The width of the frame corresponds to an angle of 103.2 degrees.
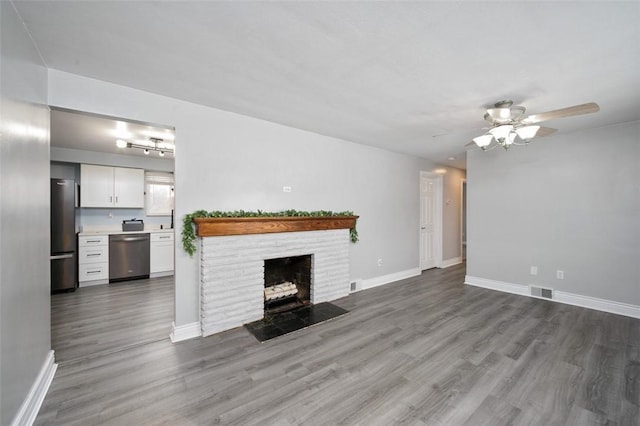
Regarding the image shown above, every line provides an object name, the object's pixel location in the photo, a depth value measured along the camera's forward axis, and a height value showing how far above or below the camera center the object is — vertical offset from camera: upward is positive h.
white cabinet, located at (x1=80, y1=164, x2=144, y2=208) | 4.74 +0.50
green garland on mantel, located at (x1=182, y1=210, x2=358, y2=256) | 2.71 -0.04
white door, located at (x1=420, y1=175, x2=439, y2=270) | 5.74 -0.25
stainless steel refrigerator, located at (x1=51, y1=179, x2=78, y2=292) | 4.09 -0.35
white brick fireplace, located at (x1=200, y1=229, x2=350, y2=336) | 2.77 -0.72
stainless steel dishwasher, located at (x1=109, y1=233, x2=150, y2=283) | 4.72 -0.84
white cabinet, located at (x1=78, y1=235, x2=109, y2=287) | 4.48 -0.84
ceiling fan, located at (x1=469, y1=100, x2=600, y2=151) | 2.49 +0.85
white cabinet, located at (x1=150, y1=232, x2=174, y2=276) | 5.09 -0.83
